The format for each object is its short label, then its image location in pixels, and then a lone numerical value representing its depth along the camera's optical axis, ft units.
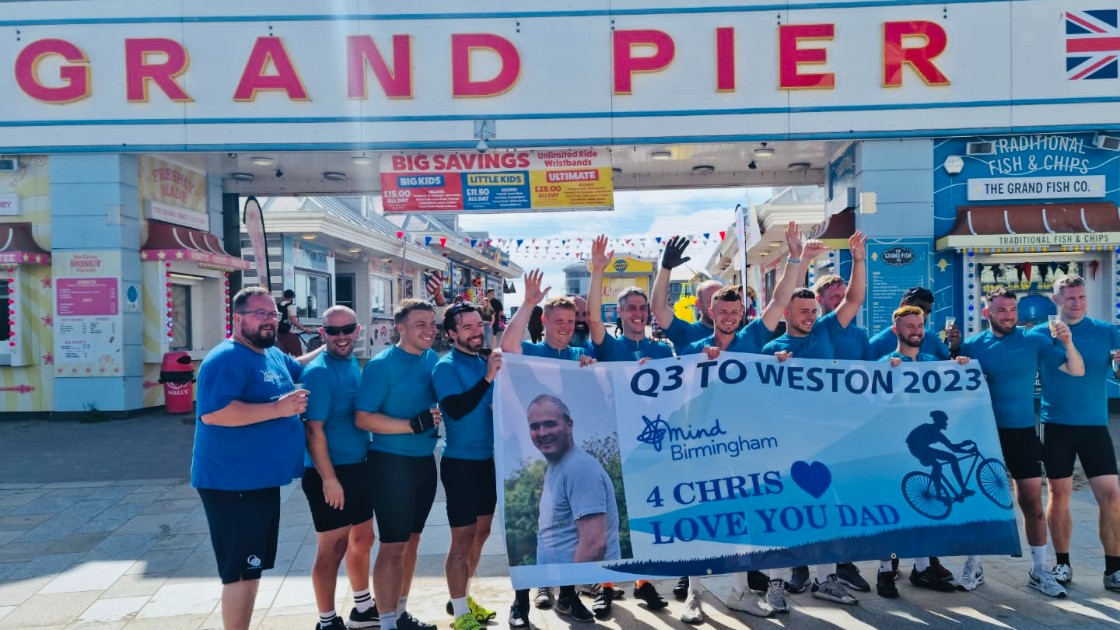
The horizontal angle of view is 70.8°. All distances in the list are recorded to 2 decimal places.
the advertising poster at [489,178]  39.68
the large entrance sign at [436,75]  37.83
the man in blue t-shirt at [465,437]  13.76
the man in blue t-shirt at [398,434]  13.57
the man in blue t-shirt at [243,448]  11.84
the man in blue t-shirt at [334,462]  13.43
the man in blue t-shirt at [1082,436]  15.85
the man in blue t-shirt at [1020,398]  15.88
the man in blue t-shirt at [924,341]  16.83
